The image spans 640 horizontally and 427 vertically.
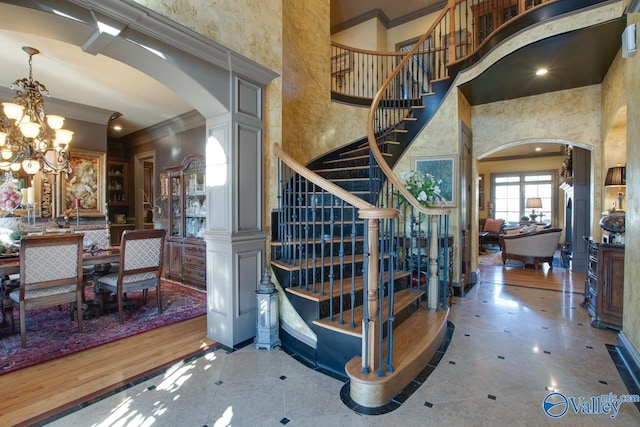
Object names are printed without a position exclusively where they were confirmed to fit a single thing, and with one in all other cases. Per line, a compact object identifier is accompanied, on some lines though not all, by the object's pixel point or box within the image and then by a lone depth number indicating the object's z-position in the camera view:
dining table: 2.77
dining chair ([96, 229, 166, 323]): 3.37
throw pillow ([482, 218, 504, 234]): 9.55
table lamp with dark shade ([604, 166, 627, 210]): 4.04
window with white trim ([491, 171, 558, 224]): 10.02
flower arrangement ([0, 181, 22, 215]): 3.14
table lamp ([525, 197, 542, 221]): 9.60
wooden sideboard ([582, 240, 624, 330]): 3.10
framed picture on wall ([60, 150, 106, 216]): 5.32
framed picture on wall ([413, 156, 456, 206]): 4.53
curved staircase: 1.99
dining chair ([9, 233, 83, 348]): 2.73
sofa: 6.13
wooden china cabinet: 4.92
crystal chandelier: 3.16
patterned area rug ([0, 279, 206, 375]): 2.64
